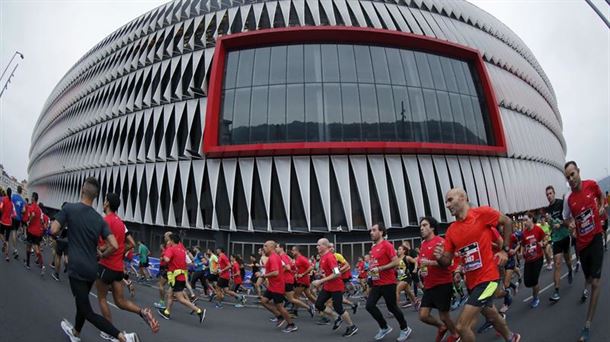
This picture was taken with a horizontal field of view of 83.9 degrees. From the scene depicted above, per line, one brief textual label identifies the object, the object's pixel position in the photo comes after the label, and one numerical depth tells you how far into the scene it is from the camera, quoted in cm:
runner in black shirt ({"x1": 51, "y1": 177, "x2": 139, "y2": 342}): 423
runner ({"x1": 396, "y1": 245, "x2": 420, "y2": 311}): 911
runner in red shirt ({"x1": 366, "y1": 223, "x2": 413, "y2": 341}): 621
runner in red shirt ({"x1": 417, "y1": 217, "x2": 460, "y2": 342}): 524
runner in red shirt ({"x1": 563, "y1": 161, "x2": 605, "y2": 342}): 496
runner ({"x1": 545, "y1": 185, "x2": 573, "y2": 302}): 677
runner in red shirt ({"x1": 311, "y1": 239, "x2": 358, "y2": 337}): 713
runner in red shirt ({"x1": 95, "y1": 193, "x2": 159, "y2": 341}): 497
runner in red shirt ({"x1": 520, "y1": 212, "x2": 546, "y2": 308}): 718
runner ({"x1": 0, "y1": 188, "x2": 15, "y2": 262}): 1039
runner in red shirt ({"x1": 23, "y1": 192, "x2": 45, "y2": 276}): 1011
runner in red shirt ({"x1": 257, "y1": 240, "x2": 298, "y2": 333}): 778
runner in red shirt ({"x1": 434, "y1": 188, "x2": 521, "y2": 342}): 393
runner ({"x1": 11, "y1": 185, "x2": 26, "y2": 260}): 1087
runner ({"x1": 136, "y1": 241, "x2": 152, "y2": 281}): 1505
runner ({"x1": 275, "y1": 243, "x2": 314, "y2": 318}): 849
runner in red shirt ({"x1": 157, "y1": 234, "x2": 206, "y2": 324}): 758
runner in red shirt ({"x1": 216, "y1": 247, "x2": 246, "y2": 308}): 1195
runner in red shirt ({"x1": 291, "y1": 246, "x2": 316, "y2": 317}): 966
